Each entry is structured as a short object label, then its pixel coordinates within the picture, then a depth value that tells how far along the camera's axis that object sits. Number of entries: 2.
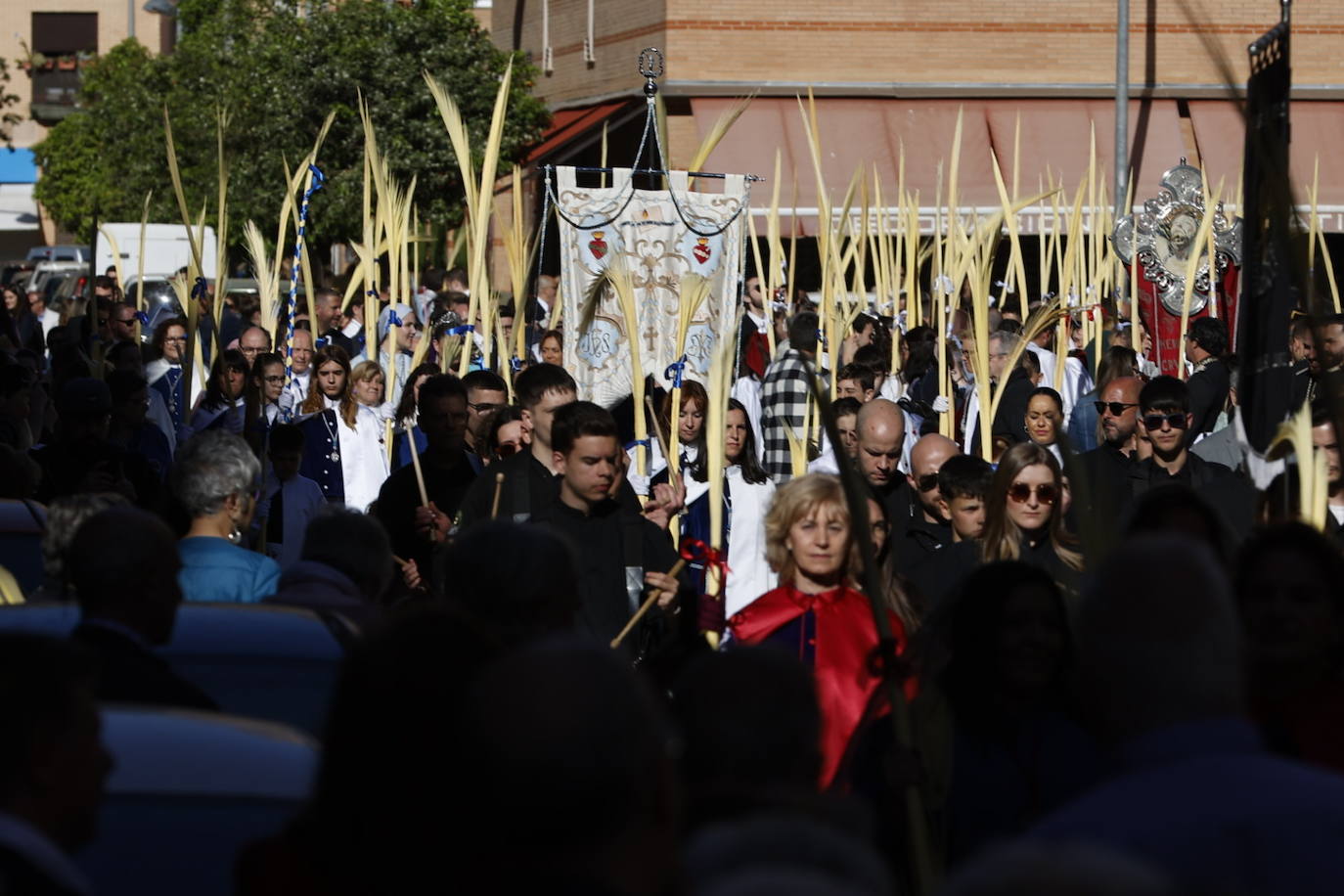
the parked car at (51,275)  49.20
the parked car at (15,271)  56.11
